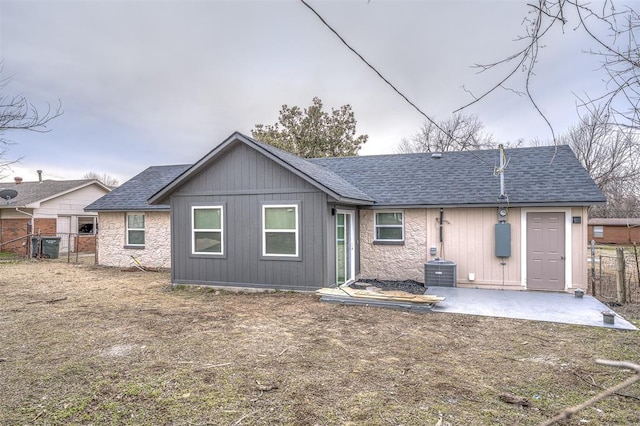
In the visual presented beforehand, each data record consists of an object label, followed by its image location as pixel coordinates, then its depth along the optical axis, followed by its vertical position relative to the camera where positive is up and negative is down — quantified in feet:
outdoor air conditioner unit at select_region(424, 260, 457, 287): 31.81 -4.82
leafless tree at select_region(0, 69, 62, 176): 19.43 +5.70
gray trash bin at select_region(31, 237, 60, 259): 55.47 -3.78
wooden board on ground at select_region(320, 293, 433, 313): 24.13 -5.79
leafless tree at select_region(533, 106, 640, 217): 59.62 +11.00
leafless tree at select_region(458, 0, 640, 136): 7.45 +3.73
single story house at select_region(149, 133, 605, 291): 29.25 -0.45
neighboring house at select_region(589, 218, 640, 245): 89.25 -3.64
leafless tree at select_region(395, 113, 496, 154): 87.25 +20.93
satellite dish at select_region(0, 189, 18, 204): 58.23 +4.42
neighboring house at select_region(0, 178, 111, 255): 61.57 +1.27
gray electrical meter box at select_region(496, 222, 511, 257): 31.09 -1.90
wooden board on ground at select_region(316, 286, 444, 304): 24.77 -5.41
